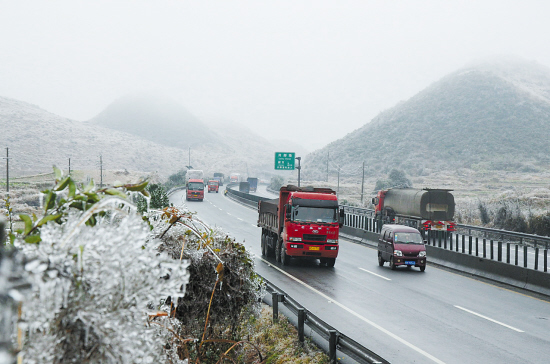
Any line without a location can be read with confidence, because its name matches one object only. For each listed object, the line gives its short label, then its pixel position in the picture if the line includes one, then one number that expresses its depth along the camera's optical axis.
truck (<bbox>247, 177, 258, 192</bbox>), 105.03
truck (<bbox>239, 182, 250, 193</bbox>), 94.15
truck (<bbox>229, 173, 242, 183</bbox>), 120.00
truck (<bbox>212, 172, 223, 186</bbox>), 122.78
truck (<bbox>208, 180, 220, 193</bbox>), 89.19
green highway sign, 59.50
